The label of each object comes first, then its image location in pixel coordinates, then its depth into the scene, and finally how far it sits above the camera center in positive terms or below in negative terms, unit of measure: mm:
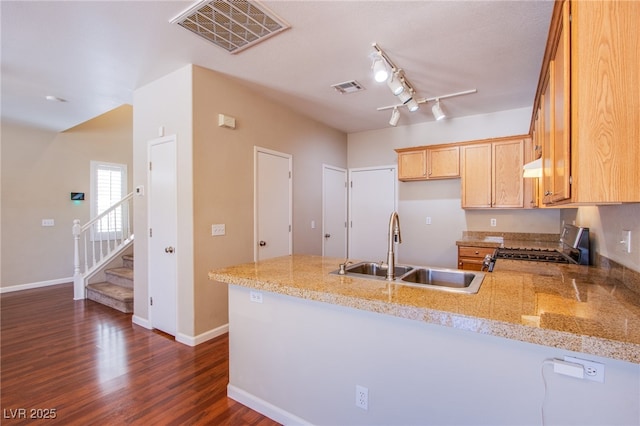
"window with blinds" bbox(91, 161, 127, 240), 5816 +327
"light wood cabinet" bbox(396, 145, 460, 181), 4488 +690
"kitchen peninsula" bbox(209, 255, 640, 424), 1131 -656
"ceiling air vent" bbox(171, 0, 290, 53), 2139 +1405
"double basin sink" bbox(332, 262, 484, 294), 1938 -434
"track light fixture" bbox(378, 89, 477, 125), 3348 +1296
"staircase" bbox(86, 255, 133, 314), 4156 -1157
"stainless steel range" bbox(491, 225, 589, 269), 2477 -418
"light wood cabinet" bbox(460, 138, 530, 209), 4070 +463
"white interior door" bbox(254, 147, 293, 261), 3793 +73
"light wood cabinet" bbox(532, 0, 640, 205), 1197 +421
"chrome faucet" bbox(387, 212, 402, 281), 1849 -185
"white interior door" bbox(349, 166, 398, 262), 5301 -2
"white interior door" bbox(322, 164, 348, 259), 5113 -34
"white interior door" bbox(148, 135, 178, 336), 3246 -254
